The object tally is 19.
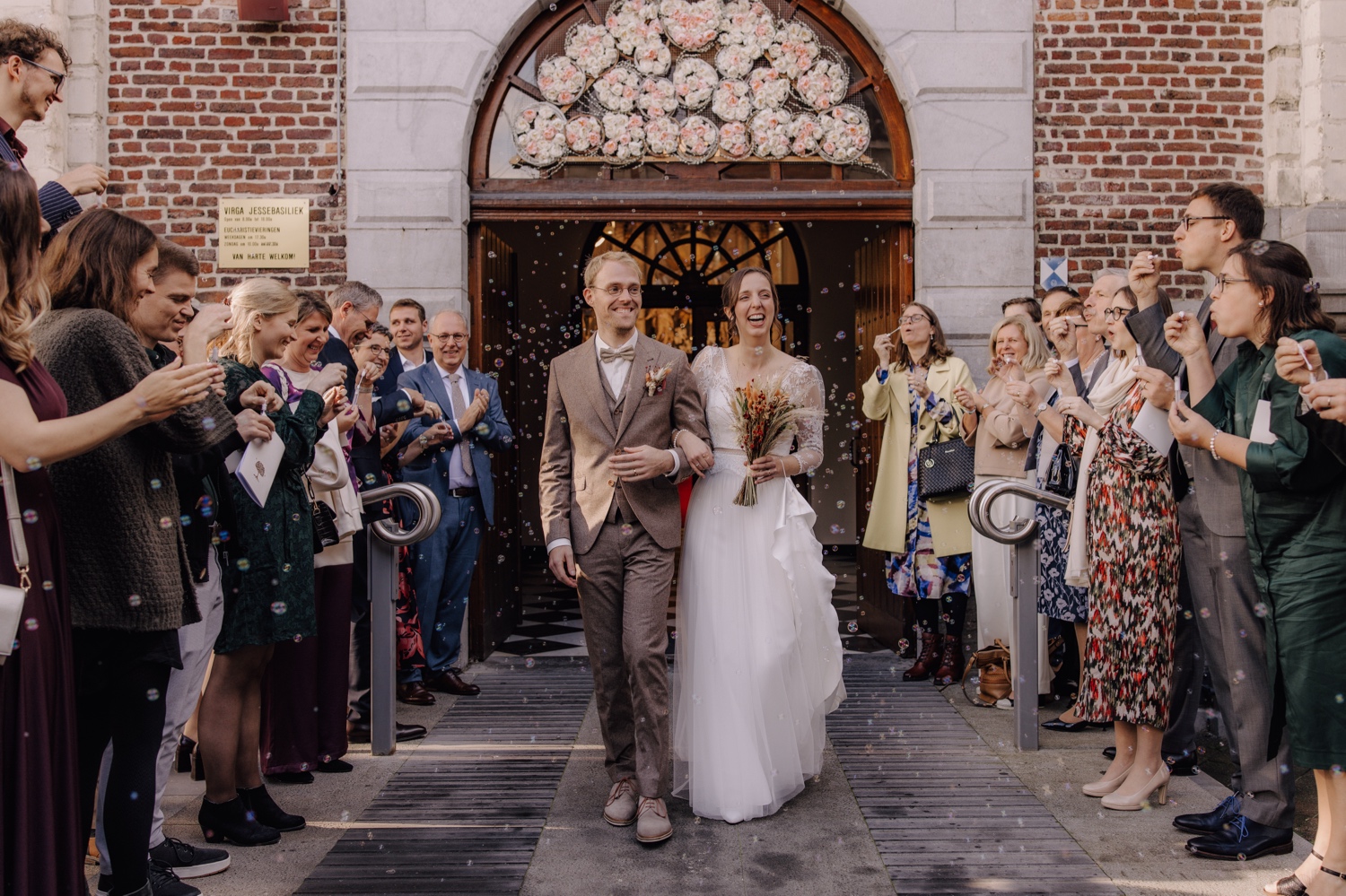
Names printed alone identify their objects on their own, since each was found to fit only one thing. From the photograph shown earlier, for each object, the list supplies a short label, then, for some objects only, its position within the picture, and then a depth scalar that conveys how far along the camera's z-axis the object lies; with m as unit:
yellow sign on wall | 6.78
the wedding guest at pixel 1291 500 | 3.15
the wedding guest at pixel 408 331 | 6.19
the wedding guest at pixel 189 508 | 3.09
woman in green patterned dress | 3.77
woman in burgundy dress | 2.34
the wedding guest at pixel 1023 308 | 6.10
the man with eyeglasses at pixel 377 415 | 5.12
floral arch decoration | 6.93
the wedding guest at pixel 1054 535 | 5.27
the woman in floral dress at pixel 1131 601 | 4.11
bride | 4.02
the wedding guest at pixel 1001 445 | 5.75
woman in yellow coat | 6.07
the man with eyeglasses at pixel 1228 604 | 3.55
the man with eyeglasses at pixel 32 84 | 3.61
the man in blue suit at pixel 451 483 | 5.96
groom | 3.93
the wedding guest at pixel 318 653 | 4.20
